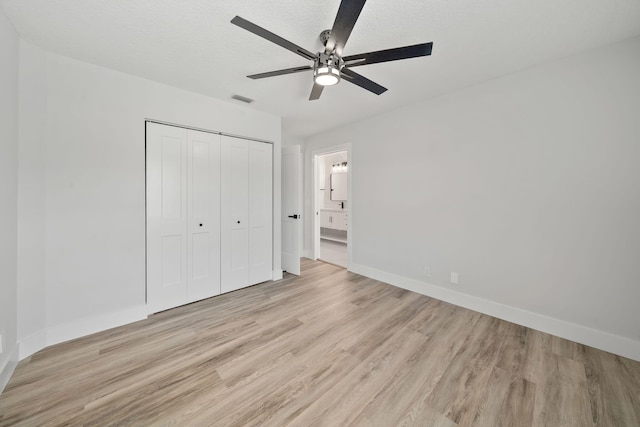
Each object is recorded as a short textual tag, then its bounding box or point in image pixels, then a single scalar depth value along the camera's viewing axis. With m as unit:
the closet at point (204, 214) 2.74
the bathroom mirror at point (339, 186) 7.08
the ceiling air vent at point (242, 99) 3.04
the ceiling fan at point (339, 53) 1.35
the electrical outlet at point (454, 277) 3.00
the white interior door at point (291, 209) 4.03
